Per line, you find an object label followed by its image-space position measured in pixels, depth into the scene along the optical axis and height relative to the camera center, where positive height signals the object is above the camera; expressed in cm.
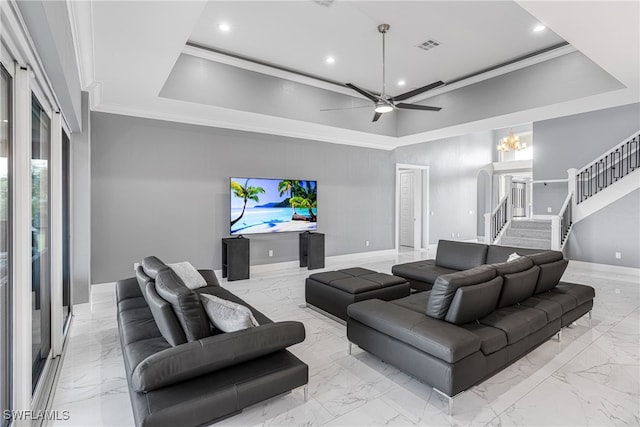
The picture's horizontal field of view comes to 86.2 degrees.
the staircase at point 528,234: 742 -54
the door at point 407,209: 989 +2
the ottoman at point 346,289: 372 -90
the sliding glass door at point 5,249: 177 -22
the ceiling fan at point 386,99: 424 +145
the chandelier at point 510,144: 954 +188
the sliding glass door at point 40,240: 245 -26
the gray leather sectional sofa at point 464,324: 224 -86
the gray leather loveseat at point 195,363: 179 -90
